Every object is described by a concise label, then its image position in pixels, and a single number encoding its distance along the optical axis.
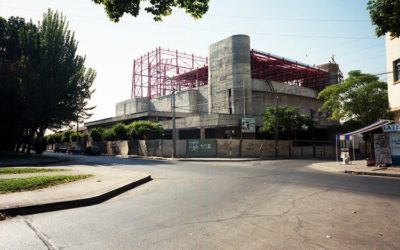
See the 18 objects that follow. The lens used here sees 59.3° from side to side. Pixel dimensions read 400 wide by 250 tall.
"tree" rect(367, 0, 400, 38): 14.84
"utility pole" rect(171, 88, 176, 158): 40.22
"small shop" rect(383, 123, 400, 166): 22.40
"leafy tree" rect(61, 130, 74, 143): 83.62
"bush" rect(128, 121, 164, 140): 48.19
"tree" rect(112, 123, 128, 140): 53.04
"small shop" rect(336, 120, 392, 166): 22.64
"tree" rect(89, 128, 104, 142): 61.31
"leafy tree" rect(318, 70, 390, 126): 38.97
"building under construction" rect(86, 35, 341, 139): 50.41
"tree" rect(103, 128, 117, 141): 55.97
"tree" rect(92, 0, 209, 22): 8.47
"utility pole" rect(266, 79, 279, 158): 40.24
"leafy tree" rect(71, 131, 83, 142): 77.61
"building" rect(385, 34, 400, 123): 24.48
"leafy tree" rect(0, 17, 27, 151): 32.59
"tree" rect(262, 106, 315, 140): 44.00
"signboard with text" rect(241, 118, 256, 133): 41.84
